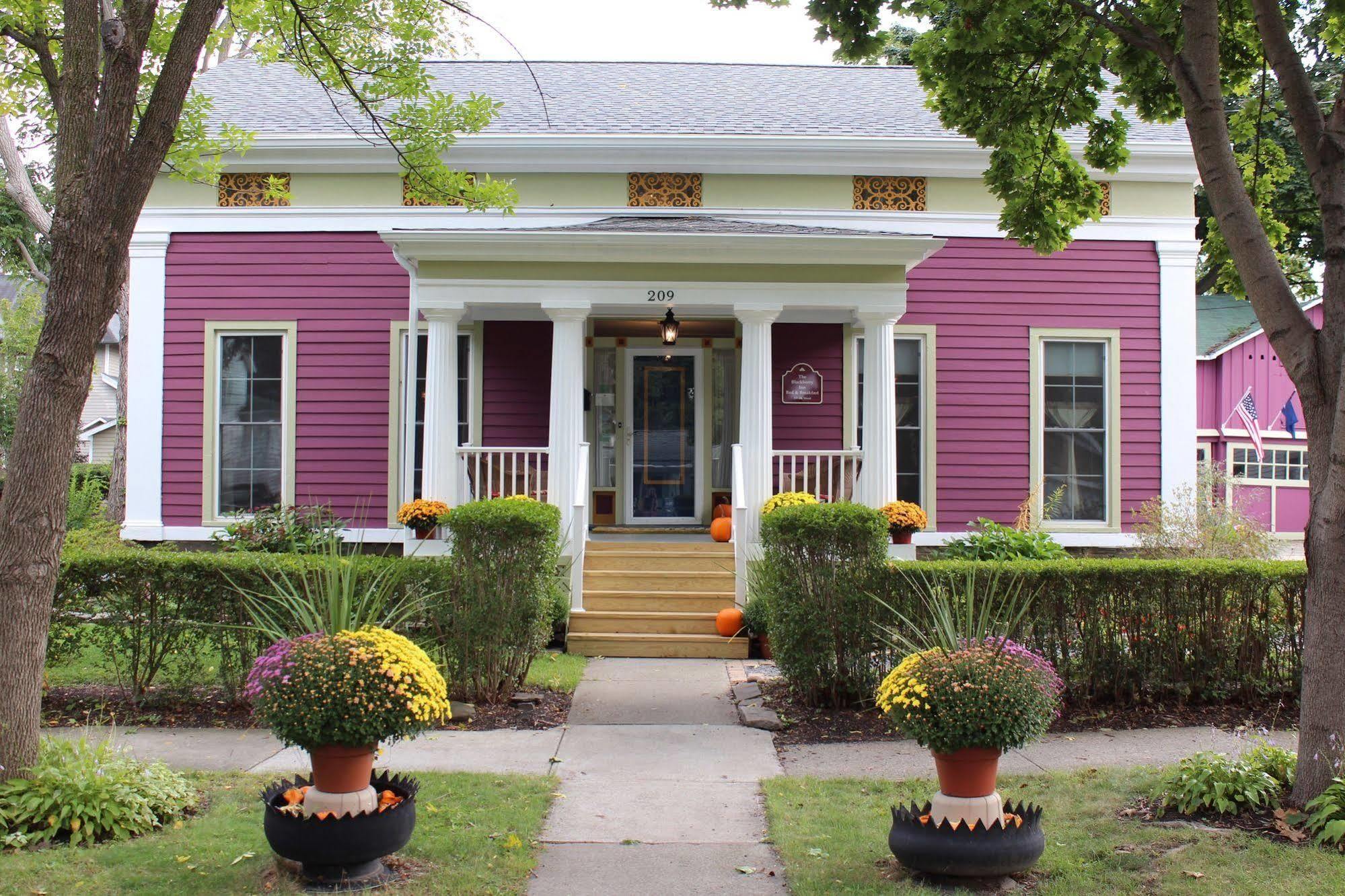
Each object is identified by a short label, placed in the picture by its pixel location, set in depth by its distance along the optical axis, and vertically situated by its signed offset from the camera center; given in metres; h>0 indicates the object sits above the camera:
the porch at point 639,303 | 10.10 +1.72
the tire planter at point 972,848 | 4.04 -1.45
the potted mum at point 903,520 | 10.19 -0.45
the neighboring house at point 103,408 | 33.03 +2.19
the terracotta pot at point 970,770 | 4.18 -1.19
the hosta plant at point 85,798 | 4.54 -1.47
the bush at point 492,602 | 7.36 -0.92
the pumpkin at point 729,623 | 9.44 -1.35
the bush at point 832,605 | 7.26 -0.92
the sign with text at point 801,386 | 12.56 +1.05
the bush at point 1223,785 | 4.84 -1.46
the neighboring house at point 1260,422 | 23.78 +1.13
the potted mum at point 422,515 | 10.02 -0.40
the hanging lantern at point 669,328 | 11.20 +1.56
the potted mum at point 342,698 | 4.01 -0.88
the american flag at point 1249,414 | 23.05 +1.33
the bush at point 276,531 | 11.16 -0.63
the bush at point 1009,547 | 11.04 -0.77
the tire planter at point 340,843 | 4.00 -1.43
